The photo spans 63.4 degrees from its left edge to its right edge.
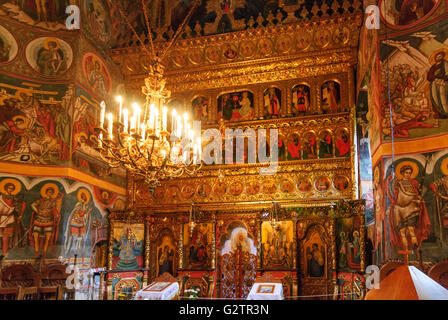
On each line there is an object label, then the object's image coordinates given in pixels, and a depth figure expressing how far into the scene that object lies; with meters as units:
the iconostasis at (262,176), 9.66
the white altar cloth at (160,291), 5.78
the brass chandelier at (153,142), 5.98
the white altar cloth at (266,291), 5.18
